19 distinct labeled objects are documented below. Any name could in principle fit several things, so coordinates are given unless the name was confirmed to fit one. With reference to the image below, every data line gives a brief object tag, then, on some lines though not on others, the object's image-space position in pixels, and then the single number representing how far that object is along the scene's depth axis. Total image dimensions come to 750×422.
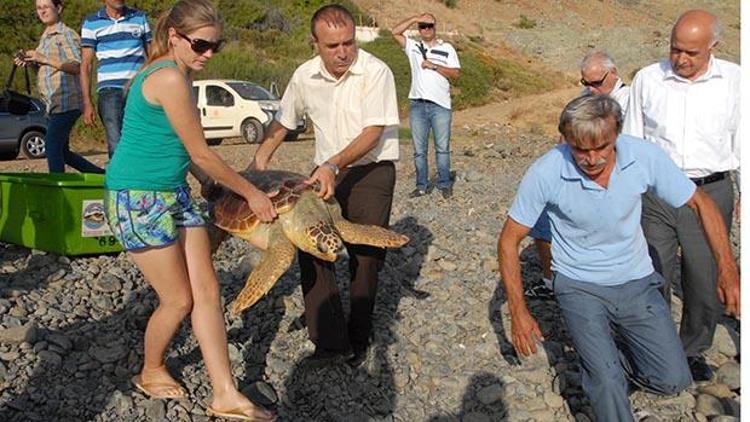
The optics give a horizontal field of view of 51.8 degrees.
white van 17.55
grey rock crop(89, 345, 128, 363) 4.48
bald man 4.30
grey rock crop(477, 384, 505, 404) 4.62
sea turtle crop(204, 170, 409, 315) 3.98
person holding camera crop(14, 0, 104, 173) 6.50
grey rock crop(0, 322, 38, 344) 4.45
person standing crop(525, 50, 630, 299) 5.45
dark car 14.24
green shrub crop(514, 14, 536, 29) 51.39
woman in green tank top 3.35
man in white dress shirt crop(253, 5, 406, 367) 4.16
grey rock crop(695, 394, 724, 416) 4.59
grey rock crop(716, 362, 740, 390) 4.86
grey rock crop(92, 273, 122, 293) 5.48
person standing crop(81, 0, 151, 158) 6.11
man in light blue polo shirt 3.59
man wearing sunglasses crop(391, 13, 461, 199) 9.05
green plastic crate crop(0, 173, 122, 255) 5.70
